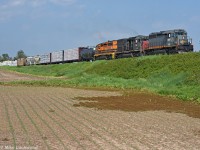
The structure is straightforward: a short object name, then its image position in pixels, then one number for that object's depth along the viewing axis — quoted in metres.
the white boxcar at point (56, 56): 85.77
